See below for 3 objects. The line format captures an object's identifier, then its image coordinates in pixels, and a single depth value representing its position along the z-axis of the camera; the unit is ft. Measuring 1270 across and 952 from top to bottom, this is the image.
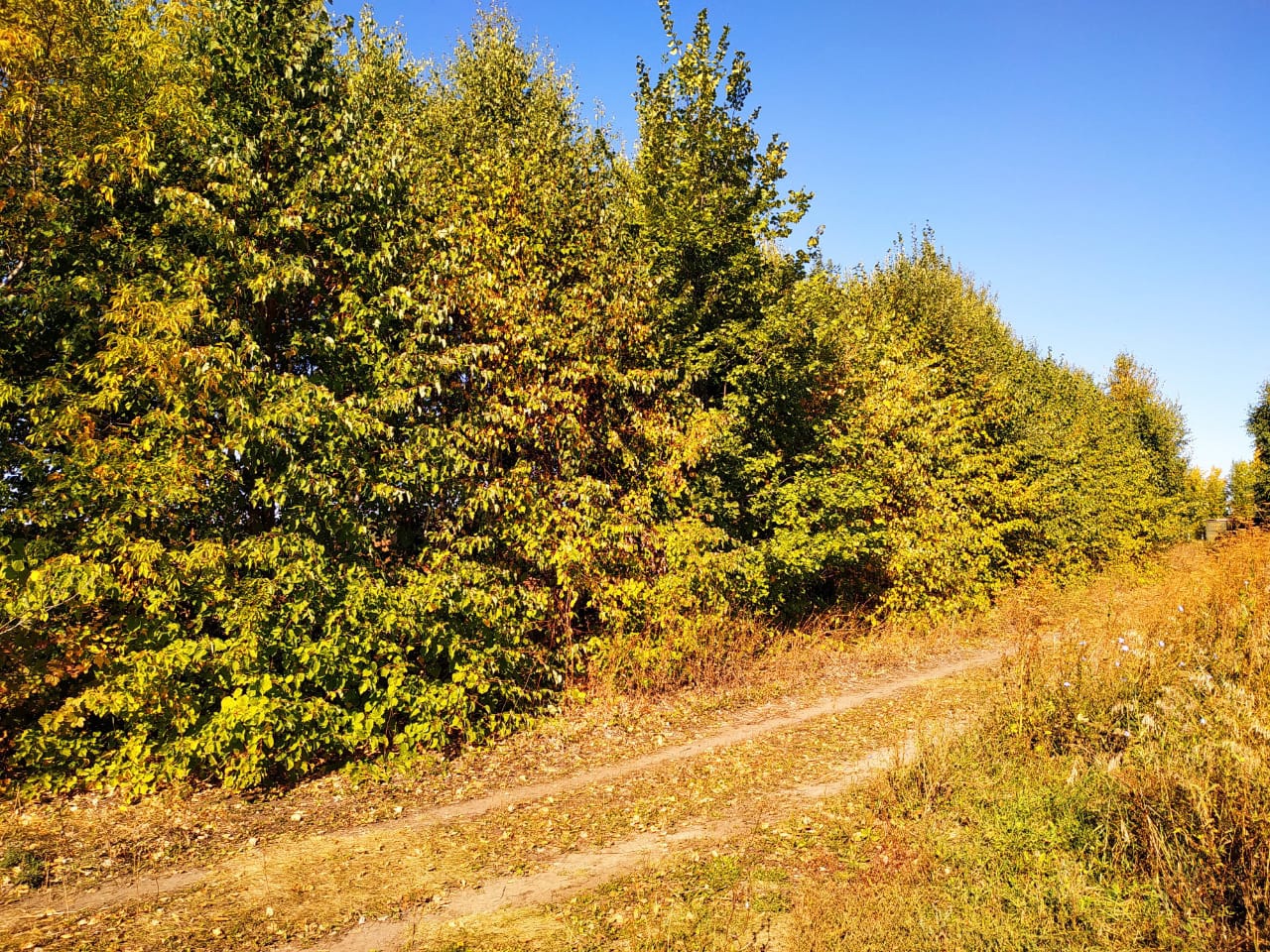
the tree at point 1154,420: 150.44
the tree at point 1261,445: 140.77
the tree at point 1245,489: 142.86
